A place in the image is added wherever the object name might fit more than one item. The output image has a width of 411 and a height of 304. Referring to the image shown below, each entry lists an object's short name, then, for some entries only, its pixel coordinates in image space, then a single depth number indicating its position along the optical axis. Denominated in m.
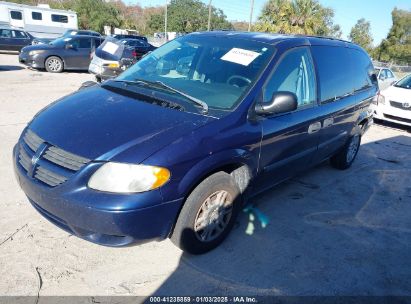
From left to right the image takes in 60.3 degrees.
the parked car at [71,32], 18.49
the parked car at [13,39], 18.09
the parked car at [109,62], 5.94
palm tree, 23.73
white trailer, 26.61
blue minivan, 2.44
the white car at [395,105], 8.93
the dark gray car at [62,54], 13.28
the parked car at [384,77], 13.13
